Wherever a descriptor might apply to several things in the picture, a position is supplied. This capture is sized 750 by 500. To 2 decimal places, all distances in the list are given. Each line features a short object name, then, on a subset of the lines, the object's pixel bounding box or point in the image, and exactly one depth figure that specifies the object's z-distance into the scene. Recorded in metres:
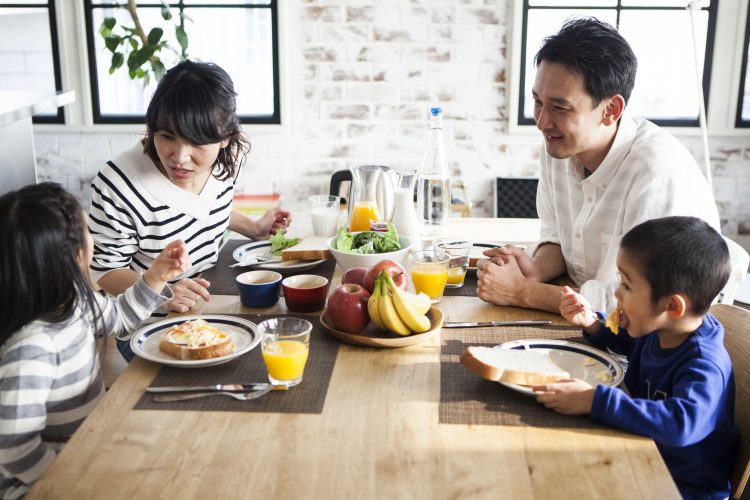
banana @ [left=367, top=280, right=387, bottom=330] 1.41
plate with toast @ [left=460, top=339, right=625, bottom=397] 1.23
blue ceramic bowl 1.60
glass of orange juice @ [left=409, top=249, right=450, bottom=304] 1.62
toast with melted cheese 1.32
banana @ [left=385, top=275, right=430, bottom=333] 1.40
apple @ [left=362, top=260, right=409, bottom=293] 1.49
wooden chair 1.32
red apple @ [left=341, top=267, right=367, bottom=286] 1.54
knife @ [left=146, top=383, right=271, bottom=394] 1.24
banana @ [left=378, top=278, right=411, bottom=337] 1.40
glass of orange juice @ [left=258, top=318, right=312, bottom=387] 1.24
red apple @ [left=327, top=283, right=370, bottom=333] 1.42
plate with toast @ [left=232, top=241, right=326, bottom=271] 1.87
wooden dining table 0.99
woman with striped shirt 1.78
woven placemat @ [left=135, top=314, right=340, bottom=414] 1.20
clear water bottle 2.21
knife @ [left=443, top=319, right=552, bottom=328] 1.54
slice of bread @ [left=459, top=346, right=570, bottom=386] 1.23
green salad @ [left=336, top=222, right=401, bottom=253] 1.78
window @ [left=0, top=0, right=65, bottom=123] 3.80
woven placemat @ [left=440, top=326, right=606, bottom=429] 1.17
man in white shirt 1.68
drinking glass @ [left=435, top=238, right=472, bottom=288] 1.78
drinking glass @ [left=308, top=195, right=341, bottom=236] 2.09
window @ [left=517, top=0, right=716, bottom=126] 3.72
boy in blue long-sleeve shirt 1.20
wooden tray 1.40
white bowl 1.72
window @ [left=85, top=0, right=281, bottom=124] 3.79
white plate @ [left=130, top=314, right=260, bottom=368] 1.32
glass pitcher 2.04
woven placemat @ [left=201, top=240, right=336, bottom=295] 1.77
